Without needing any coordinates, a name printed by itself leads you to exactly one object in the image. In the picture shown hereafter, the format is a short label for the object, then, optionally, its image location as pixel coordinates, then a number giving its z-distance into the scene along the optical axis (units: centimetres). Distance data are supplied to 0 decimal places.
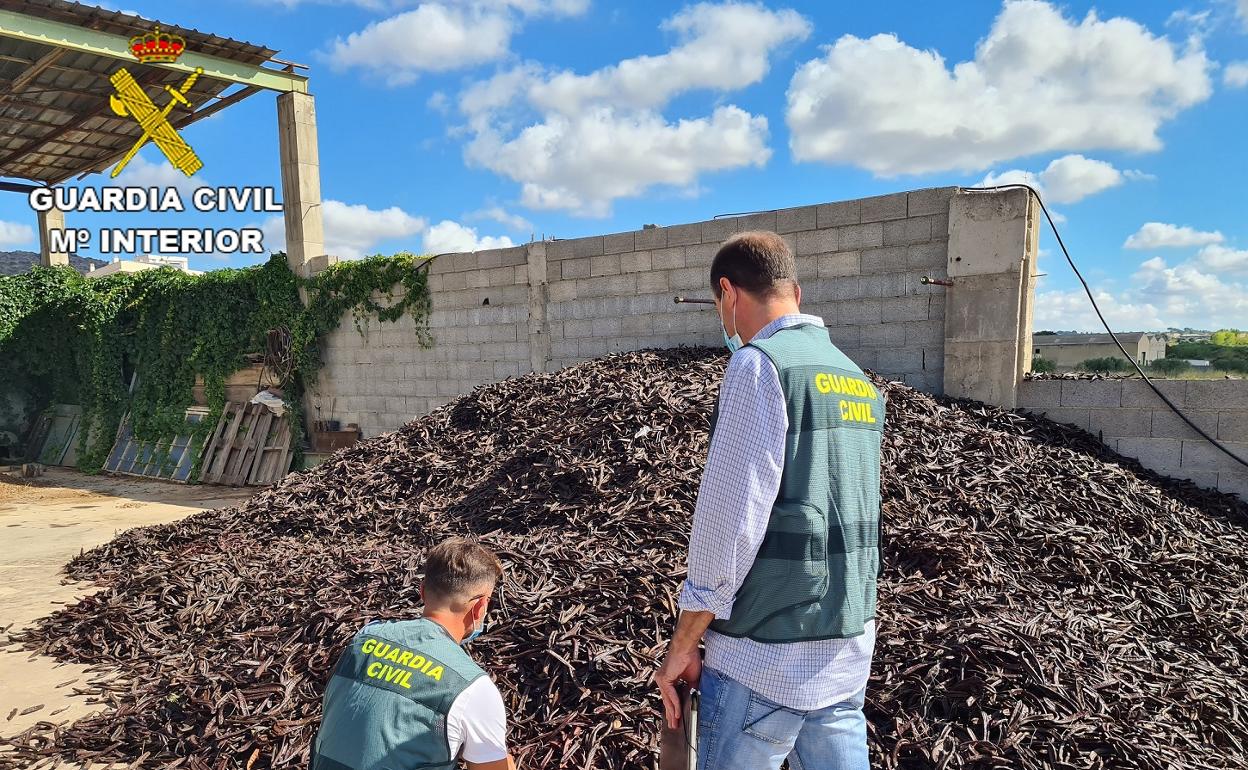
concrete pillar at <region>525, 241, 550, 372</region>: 901
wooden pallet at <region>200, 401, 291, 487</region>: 1184
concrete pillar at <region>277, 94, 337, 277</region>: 1171
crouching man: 189
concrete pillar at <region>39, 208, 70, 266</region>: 1603
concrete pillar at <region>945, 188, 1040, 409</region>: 600
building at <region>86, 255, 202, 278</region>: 1845
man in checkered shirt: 161
